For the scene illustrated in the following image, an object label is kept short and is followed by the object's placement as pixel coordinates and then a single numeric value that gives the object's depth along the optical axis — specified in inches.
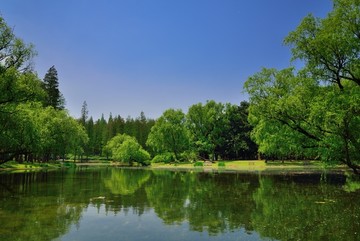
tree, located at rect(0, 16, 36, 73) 1190.3
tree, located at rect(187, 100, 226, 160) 4025.6
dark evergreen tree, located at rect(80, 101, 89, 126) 6087.6
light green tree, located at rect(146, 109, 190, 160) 3956.7
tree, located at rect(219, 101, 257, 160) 3811.5
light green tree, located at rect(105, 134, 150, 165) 3676.2
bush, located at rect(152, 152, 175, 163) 3755.2
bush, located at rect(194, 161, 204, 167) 3233.0
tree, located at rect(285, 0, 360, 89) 738.8
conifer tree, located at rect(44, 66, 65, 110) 3860.0
